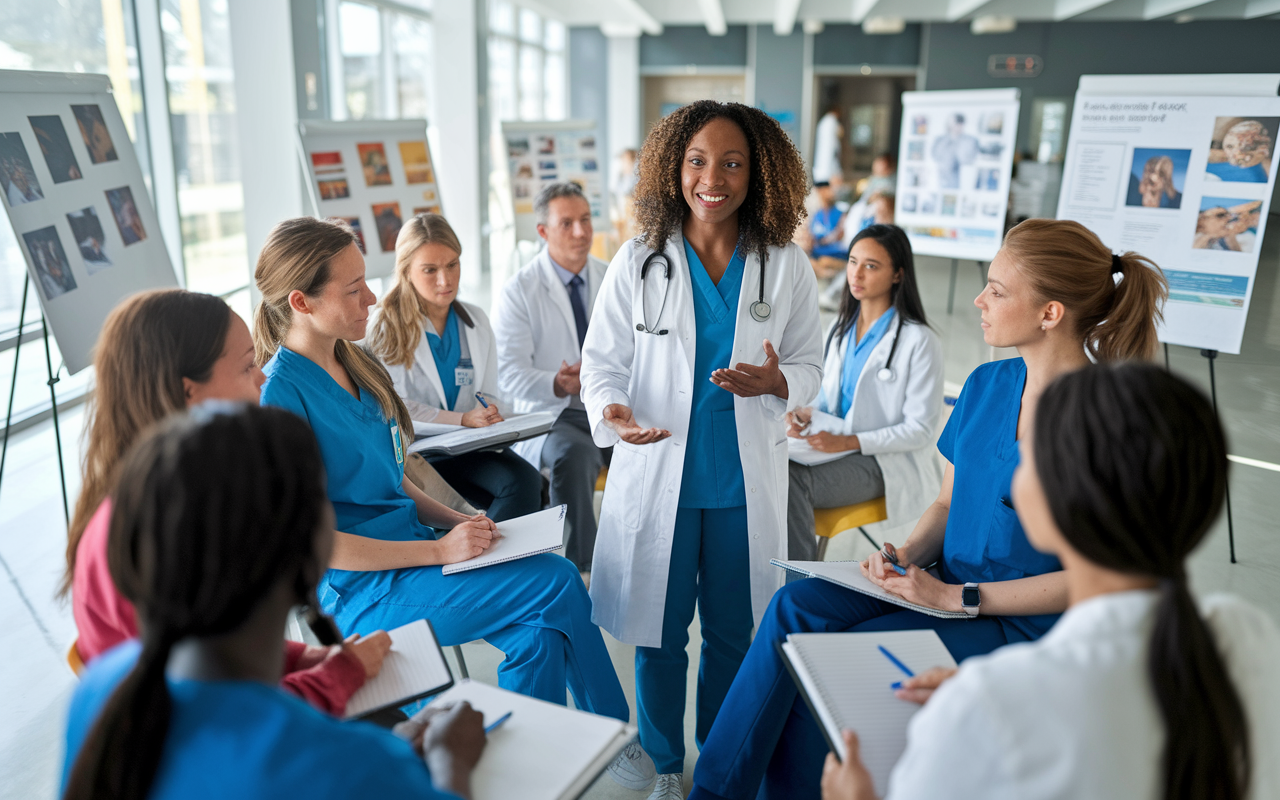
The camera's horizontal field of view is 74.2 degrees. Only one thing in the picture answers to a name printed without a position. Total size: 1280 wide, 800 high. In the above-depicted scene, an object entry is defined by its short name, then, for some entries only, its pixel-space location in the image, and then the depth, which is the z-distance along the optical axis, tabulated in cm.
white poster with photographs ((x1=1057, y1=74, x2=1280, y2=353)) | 330
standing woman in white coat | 196
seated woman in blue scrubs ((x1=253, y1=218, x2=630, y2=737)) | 178
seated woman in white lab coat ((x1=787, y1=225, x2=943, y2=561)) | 259
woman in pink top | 110
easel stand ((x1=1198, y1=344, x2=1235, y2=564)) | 334
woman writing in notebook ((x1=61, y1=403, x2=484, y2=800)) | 75
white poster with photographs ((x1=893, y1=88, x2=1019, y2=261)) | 568
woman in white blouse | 78
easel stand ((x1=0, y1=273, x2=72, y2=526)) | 252
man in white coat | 313
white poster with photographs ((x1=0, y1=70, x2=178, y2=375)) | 256
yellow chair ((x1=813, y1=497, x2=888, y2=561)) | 259
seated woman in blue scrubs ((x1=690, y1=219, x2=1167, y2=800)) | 161
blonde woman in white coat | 271
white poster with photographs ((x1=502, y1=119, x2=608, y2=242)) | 728
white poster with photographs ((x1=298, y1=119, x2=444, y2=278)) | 431
